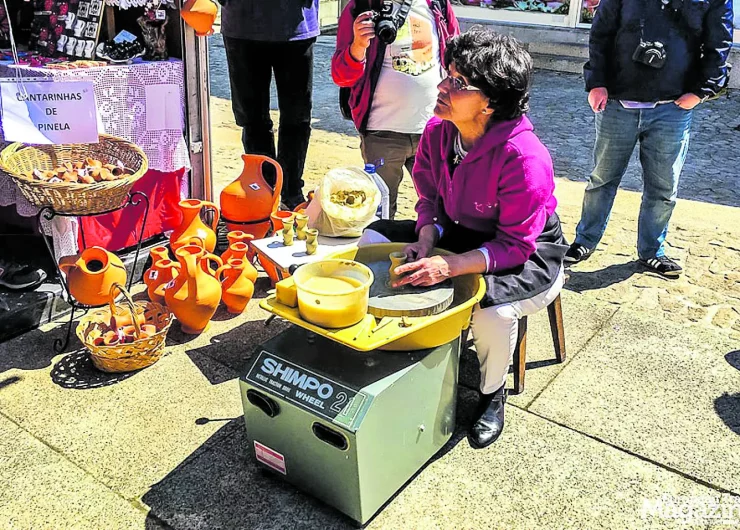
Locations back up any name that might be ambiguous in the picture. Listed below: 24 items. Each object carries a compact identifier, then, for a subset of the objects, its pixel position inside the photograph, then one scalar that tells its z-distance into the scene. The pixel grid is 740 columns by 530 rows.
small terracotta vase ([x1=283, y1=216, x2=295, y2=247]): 3.14
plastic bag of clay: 3.22
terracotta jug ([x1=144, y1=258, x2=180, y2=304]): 3.32
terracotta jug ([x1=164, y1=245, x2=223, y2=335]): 3.17
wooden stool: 2.88
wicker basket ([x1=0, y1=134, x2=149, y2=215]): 2.84
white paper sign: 2.93
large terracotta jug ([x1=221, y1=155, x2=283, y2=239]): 3.79
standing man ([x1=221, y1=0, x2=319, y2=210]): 3.93
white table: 3.02
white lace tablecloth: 3.35
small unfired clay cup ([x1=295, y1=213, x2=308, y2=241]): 3.21
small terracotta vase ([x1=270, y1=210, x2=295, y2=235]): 3.54
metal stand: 2.95
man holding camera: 3.28
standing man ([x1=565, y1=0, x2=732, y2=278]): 3.61
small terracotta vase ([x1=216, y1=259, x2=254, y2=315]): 3.41
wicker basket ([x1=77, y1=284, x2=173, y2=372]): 2.91
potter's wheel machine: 2.13
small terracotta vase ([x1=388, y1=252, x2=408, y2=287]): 2.37
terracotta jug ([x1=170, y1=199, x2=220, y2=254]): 3.60
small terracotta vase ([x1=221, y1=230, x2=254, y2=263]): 3.50
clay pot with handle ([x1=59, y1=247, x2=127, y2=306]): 3.10
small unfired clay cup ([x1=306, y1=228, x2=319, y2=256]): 3.09
